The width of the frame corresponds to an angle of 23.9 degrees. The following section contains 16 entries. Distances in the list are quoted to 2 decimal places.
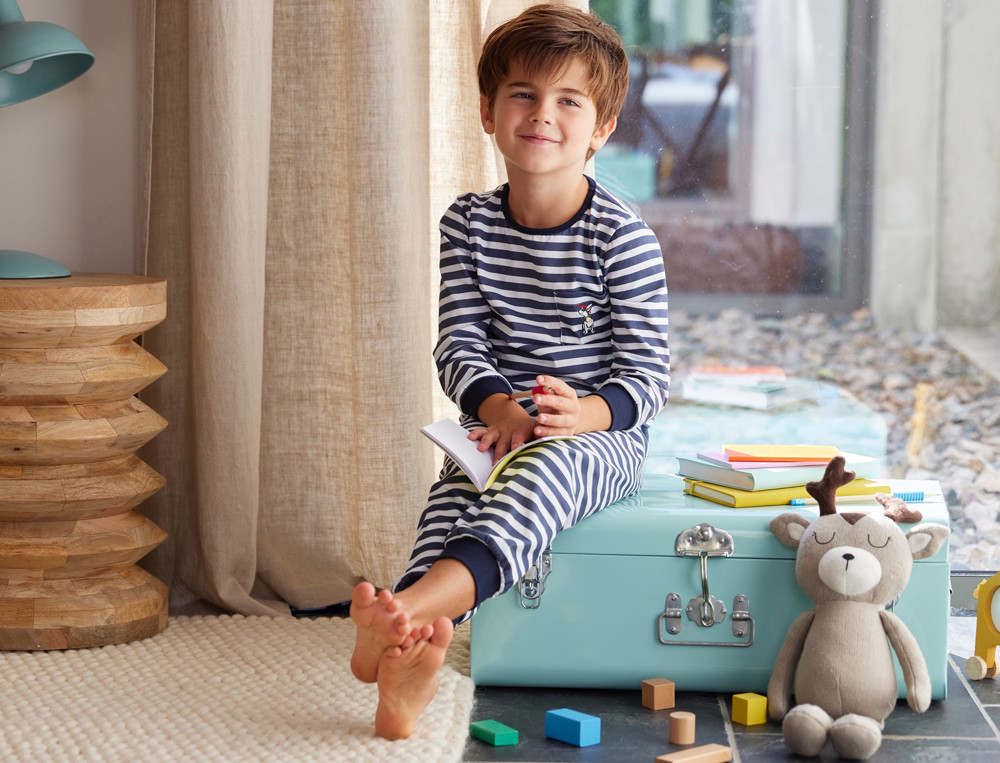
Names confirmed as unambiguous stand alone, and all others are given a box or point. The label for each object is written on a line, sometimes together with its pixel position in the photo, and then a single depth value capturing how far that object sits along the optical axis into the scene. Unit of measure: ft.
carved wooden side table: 9.39
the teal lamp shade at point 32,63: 9.54
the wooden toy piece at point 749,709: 8.82
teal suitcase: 9.06
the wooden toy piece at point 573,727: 8.62
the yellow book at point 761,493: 9.27
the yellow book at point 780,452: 9.41
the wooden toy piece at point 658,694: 8.97
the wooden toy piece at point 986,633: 9.28
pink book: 9.35
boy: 8.86
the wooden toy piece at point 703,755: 8.40
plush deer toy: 8.65
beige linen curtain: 9.87
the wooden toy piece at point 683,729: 8.63
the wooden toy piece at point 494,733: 8.63
